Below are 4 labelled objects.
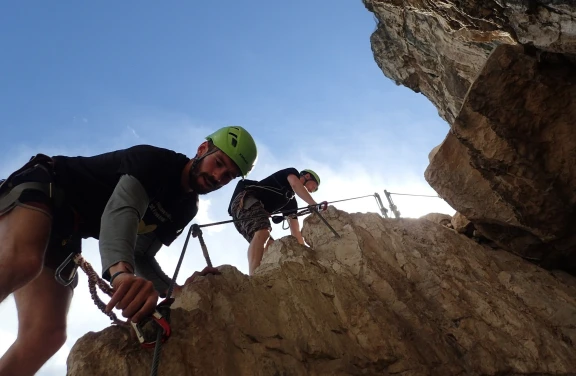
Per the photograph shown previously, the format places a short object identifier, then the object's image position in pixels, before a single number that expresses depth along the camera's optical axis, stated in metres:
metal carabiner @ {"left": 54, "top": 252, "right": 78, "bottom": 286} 2.66
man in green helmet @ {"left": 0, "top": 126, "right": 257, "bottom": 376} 2.58
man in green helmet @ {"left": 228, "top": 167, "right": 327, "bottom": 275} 6.11
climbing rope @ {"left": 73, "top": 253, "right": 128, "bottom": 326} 2.46
